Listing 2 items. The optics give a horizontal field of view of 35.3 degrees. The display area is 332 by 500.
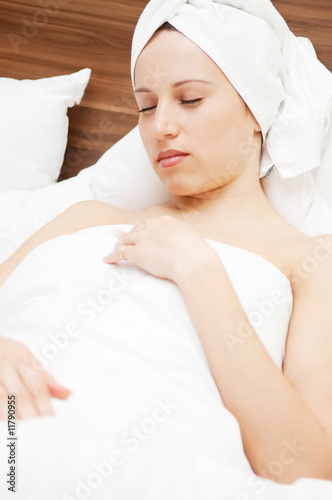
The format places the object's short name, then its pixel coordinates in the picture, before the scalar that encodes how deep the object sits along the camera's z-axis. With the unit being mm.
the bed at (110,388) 755
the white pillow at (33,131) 1789
